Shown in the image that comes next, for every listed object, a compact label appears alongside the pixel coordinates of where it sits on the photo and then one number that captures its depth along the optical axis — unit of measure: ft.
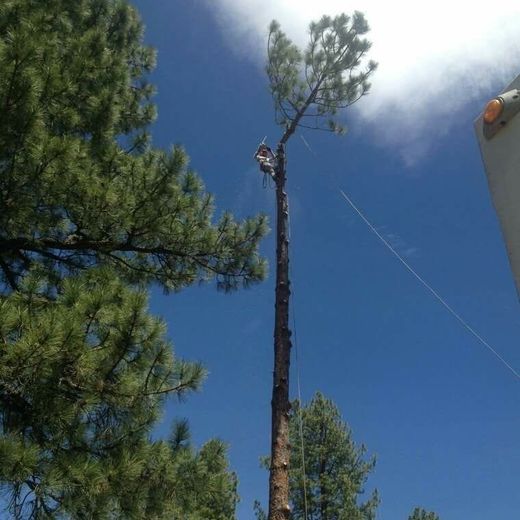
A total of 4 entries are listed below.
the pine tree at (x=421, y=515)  57.57
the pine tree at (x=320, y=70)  26.53
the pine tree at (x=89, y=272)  12.71
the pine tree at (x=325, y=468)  51.21
